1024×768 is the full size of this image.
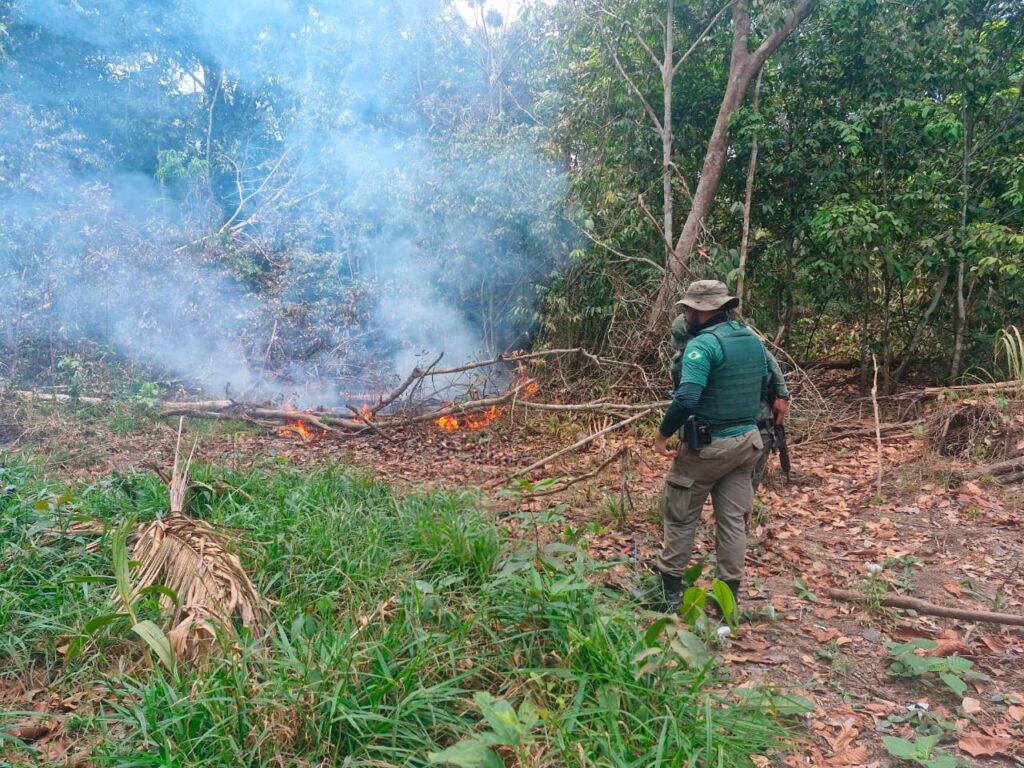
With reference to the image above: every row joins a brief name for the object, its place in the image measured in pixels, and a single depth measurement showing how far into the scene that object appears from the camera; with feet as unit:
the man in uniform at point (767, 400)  13.48
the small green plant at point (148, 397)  27.55
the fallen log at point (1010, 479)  18.12
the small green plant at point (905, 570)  13.21
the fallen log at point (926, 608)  11.03
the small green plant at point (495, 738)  6.54
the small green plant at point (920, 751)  7.73
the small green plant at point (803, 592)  13.08
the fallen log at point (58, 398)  27.73
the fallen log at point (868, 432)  23.40
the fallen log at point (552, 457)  19.21
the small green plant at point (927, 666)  9.65
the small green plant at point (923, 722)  8.91
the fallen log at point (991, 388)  21.17
